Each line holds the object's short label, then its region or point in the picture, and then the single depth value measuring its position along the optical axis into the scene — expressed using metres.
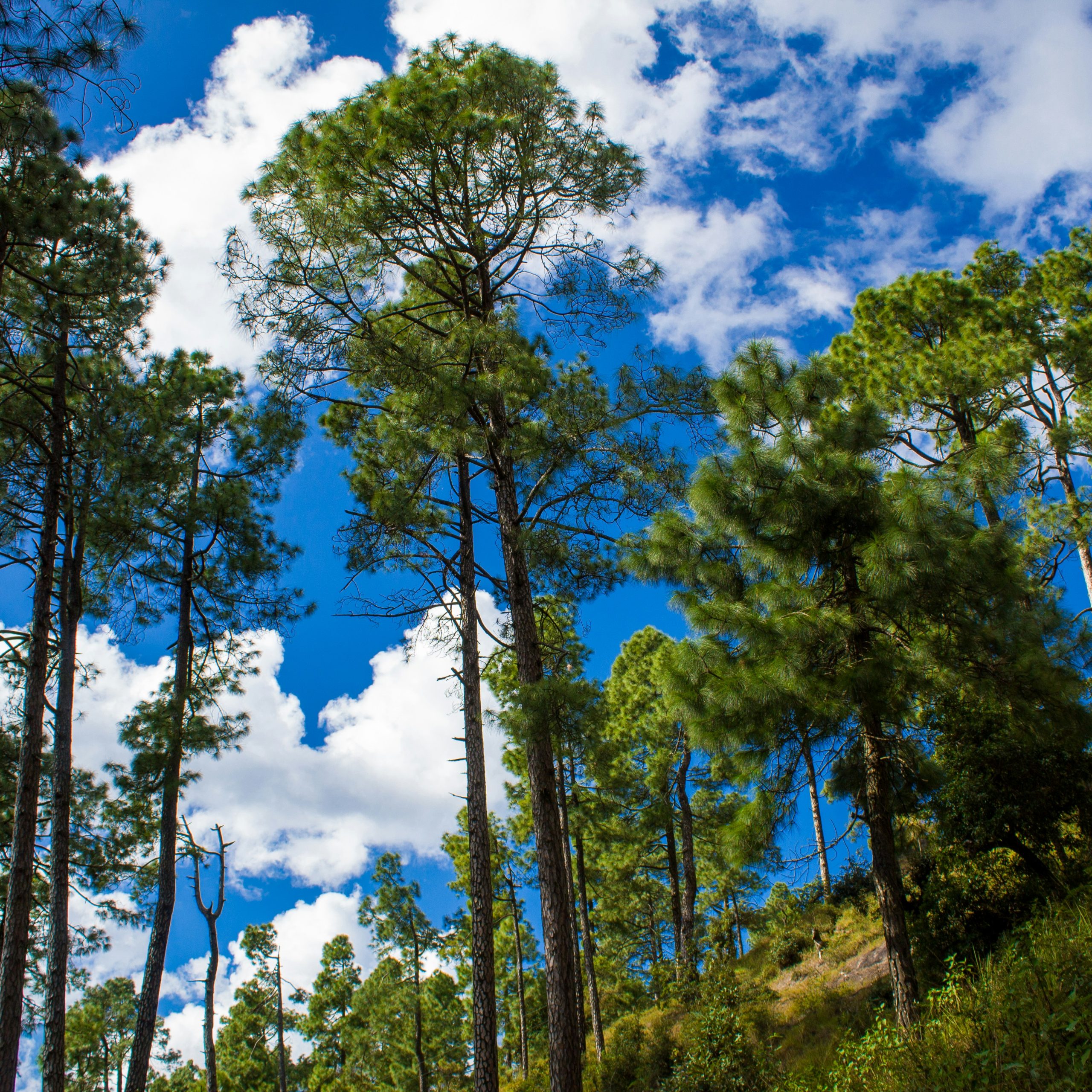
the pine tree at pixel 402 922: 22.89
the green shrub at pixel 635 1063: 11.37
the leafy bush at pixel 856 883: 11.27
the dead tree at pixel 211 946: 12.71
